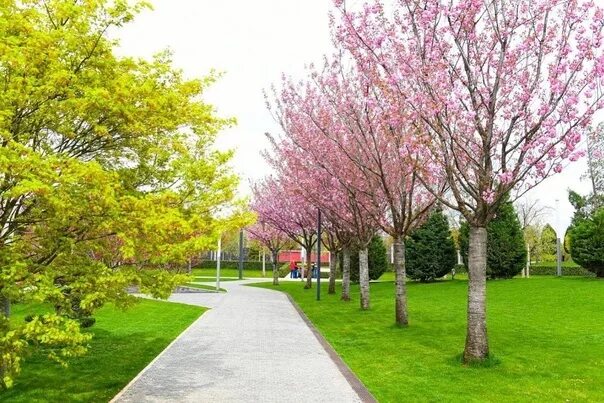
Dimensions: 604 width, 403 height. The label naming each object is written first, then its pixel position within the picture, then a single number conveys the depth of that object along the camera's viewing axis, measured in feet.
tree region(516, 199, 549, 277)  227.28
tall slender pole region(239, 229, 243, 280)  161.40
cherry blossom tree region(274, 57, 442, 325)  50.83
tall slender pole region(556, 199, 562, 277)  108.99
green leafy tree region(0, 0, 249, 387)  21.39
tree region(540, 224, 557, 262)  199.31
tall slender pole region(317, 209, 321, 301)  83.97
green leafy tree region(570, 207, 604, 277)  89.81
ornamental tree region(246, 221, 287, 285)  145.69
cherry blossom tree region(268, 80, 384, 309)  66.39
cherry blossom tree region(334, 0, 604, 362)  34.71
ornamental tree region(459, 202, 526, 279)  103.71
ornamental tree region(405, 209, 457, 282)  114.11
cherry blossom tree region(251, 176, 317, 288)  107.76
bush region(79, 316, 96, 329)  52.01
